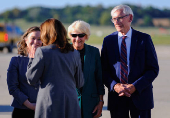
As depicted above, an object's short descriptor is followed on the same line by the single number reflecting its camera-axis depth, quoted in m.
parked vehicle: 38.10
